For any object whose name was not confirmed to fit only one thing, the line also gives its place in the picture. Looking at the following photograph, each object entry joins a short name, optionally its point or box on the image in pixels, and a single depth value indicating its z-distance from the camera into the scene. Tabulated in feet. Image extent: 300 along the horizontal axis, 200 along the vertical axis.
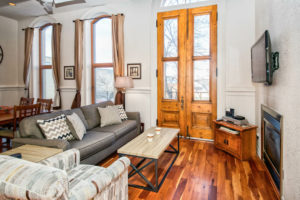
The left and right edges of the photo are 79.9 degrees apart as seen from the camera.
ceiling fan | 8.94
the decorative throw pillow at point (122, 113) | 12.82
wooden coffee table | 6.93
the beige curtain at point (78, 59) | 16.06
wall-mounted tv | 6.79
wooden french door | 12.77
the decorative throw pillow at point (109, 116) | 11.45
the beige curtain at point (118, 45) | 14.79
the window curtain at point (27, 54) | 18.12
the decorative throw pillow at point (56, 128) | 7.87
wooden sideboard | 9.72
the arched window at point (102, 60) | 16.01
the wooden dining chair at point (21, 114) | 9.87
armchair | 2.72
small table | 5.97
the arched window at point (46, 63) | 18.33
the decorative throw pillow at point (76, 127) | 8.70
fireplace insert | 6.68
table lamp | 13.30
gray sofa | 7.70
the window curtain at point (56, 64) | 16.99
